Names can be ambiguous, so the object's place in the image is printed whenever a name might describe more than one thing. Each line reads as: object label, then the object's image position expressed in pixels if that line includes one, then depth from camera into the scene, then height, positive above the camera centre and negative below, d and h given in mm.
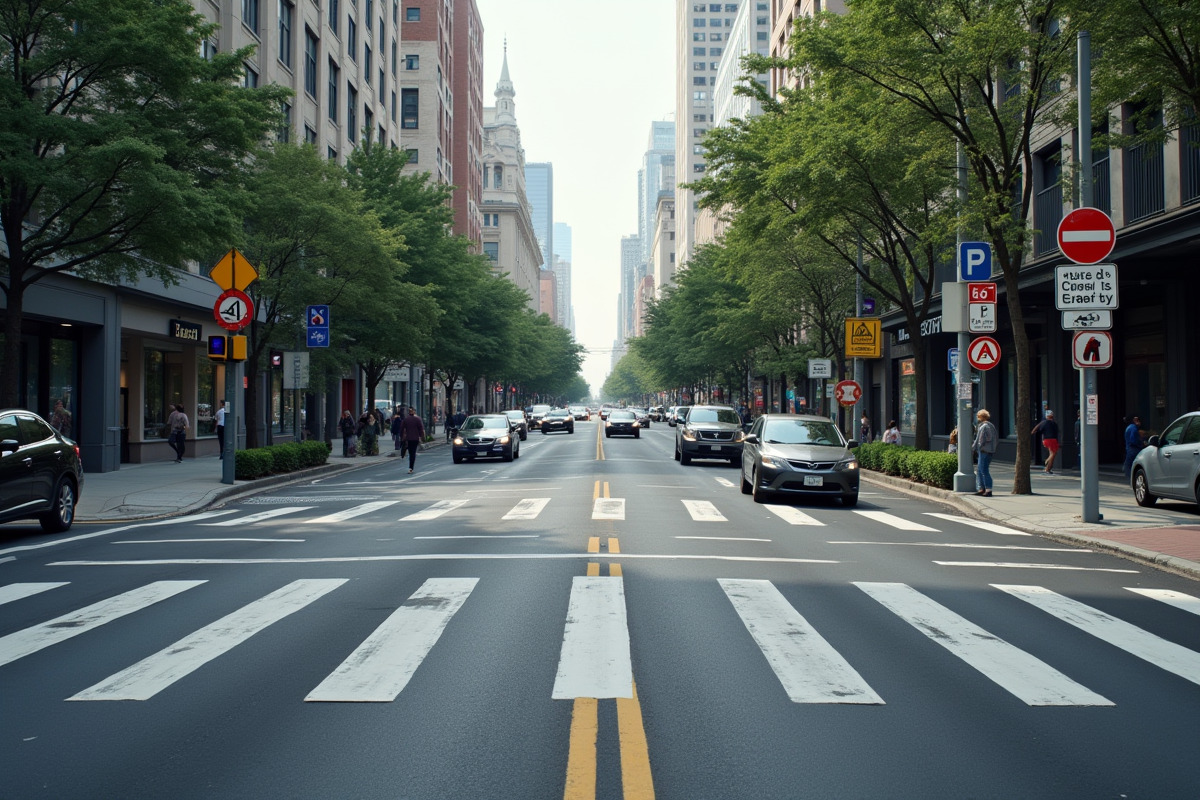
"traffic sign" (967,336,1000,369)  19797 +1093
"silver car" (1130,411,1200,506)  16266 -983
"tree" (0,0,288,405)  16250 +4627
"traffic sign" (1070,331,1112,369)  14696 +847
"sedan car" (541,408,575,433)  65250 -711
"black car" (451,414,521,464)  33188 -976
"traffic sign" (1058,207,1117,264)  14680 +2530
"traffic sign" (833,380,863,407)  30438 +496
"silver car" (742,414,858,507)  18000 -946
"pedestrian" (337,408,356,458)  36094 -818
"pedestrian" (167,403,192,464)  31281 -558
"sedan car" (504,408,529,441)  47188 -374
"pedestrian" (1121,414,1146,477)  21422 -698
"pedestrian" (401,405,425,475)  28875 -616
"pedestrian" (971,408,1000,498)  19422 -773
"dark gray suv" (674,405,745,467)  30891 -843
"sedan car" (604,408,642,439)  55844 -798
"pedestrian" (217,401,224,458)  32875 -394
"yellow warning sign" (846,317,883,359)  29766 +2081
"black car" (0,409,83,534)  12727 -791
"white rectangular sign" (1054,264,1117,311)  14648 +1766
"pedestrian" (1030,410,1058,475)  25594 -666
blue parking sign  20062 +2963
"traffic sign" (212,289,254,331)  20625 +2122
